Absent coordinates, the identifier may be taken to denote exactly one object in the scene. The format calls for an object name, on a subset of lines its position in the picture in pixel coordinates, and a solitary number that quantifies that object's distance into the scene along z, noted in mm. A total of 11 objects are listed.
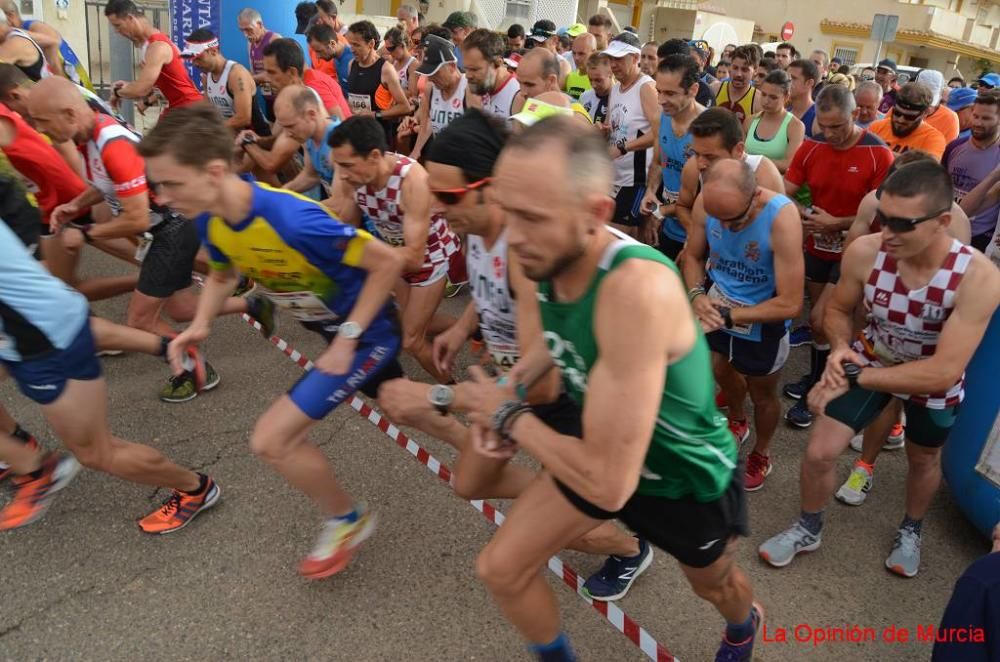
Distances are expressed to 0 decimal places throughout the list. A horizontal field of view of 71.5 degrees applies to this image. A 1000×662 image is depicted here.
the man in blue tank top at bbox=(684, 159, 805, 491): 3299
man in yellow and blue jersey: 2549
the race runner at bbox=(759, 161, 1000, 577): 2656
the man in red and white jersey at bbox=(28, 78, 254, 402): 3797
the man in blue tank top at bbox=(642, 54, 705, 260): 4859
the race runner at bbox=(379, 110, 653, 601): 2344
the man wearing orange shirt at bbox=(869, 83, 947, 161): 5418
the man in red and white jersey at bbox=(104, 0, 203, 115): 6359
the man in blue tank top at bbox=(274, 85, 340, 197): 4461
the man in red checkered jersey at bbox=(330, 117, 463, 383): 3553
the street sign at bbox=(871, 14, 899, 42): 12289
